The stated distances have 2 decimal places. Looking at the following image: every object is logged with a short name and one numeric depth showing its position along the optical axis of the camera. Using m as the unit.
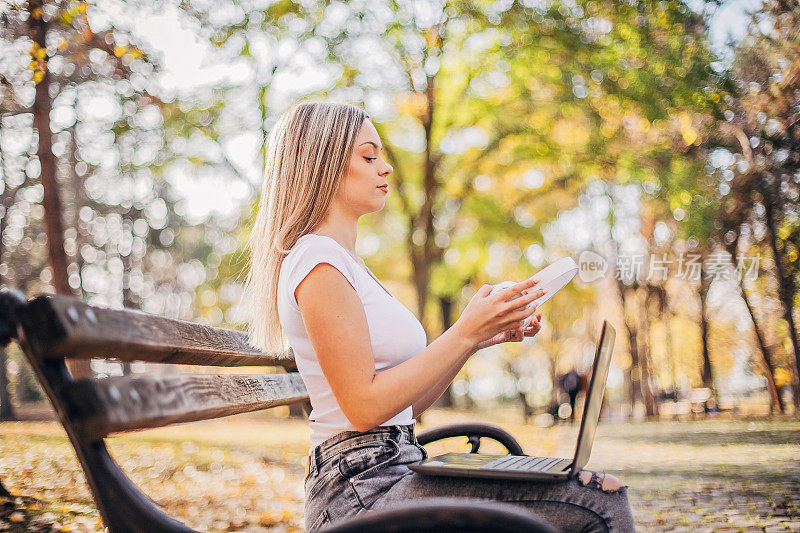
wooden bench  1.20
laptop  1.55
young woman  1.68
